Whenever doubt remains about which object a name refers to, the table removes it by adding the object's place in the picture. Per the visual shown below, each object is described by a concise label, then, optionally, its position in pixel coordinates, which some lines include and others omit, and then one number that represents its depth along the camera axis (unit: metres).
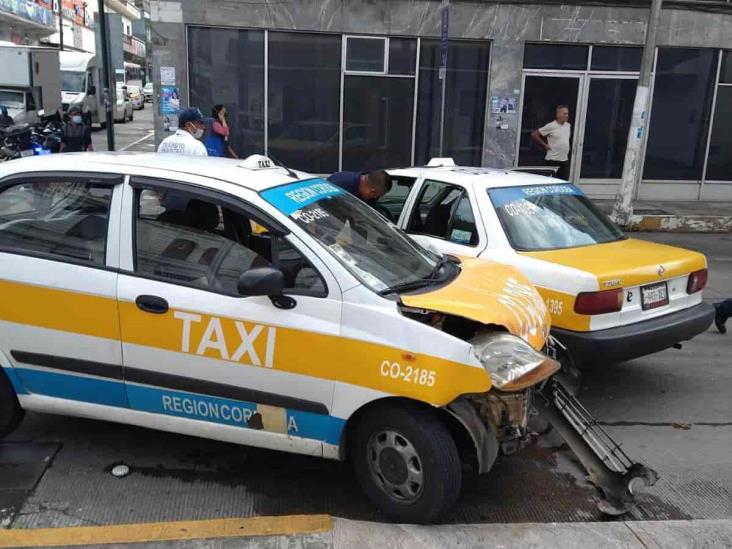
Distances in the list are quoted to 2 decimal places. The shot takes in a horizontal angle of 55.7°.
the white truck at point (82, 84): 26.86
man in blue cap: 6.89
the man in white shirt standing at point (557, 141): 11.55
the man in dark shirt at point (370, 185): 5.56
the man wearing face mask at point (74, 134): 15.28
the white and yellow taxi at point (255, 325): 3.19
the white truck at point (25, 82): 21.69
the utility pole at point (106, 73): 12.77
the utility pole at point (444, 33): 9.87
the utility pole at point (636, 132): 10.62
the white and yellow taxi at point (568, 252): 4.51
